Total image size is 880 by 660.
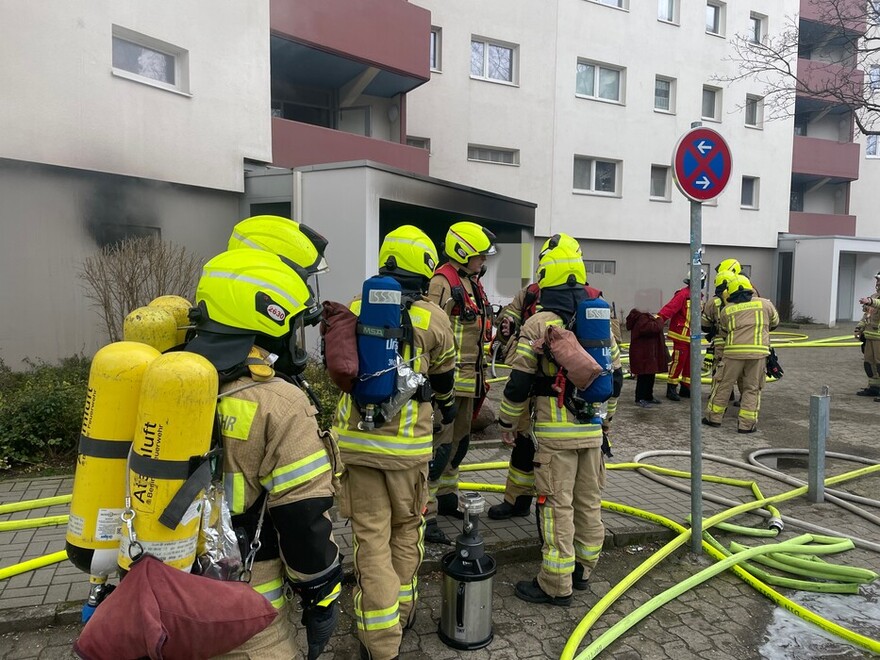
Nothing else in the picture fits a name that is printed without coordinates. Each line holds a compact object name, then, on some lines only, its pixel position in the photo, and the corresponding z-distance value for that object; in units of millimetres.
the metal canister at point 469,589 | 3092
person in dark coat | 8898
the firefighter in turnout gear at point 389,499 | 2822
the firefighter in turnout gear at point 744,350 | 7812
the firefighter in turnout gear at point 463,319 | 4477
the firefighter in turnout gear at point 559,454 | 3537
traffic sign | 4066
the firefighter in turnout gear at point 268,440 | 1880
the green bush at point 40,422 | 5324
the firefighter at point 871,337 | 9948
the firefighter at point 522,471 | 4145
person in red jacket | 9344
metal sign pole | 4043
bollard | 5168
